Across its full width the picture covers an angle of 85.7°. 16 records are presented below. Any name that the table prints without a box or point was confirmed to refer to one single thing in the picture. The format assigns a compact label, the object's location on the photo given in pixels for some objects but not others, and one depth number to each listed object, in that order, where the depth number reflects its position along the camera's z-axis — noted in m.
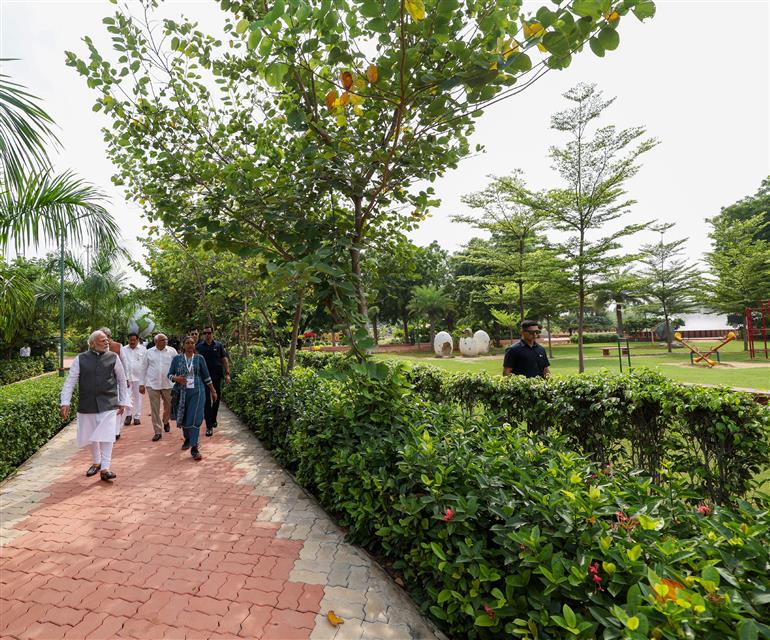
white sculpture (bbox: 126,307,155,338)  18.85
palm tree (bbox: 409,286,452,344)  38.94
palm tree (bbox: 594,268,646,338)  17.14
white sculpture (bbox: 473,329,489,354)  29.99
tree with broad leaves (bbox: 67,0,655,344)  2.32
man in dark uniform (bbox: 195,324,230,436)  7.19
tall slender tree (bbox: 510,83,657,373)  15.31
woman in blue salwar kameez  5.86
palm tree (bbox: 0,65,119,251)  3.88
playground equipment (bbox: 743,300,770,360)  19.38
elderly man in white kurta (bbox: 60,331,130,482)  4.91
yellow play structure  17.30
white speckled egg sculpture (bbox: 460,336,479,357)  29.48
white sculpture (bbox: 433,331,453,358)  30.27
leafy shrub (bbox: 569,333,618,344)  45.72
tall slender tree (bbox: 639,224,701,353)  32.05
